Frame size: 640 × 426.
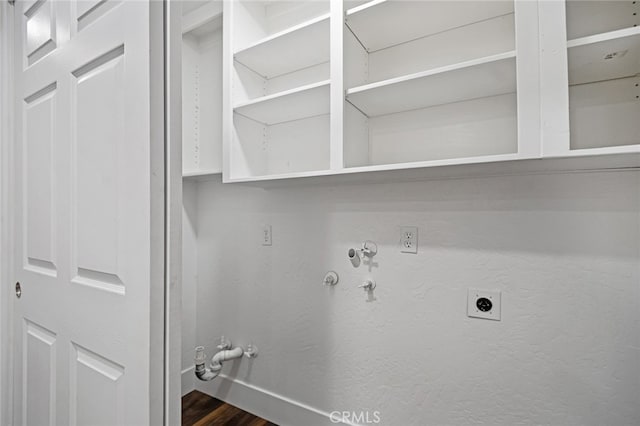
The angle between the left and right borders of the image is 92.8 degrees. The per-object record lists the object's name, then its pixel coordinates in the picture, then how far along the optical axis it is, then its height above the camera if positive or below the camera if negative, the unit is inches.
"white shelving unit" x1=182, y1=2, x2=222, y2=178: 82.9 +32.8
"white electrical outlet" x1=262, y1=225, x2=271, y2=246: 73.9 -5.1
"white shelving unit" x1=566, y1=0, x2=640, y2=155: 39.0 +18.1
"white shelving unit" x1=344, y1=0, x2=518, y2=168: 46.8 +19.6
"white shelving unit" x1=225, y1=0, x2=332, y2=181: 59.9 +26.5
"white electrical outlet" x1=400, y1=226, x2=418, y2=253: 56.3 -4.8
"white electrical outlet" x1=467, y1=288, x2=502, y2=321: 49.4 -15.0
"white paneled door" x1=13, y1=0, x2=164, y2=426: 29.7 +0.5
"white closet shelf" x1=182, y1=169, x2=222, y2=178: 72.0 +9.9
